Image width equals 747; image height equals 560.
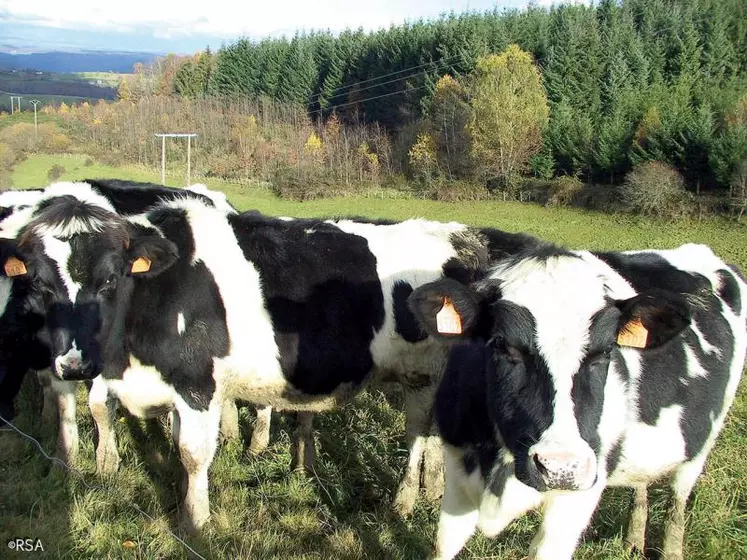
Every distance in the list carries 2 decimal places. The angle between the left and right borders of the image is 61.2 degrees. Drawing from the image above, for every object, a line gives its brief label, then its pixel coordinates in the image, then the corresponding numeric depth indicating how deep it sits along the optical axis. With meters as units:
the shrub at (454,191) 55.09
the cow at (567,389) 3.06
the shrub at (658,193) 42.22
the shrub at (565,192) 48.69
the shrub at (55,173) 54.67
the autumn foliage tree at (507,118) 55.47
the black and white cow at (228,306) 4.63
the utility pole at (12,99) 105.14
